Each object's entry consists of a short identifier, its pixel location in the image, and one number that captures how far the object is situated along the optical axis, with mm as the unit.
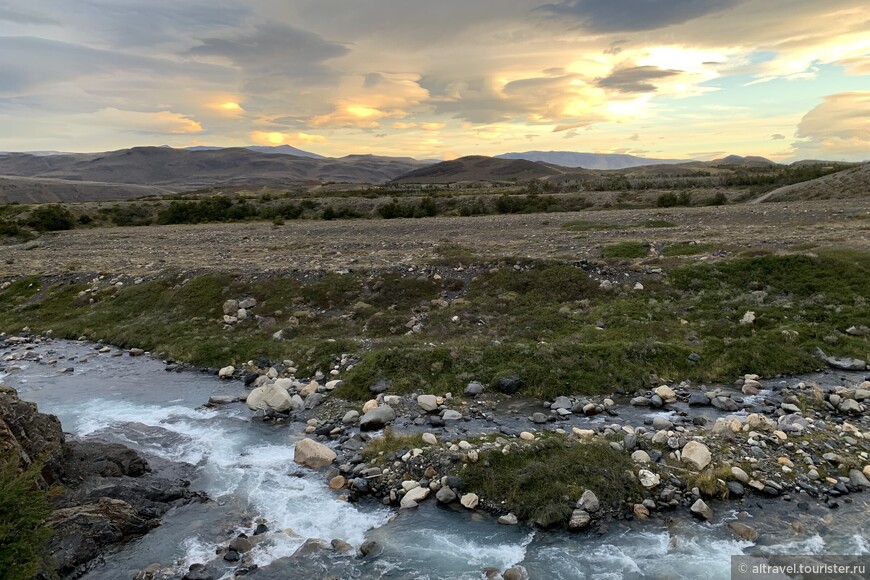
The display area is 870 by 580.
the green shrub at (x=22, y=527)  8320
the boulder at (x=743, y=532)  10141
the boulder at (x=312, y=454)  13836
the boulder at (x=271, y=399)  17172
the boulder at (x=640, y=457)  12383
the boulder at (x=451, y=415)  15672
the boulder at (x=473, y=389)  17172
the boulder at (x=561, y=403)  15977
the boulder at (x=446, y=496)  11945
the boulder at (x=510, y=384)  17219
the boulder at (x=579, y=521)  10836
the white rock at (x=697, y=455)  12092
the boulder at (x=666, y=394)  16106
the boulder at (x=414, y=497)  11945
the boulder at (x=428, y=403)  16328
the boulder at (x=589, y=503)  11203
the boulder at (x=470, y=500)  11758
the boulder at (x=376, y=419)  15523
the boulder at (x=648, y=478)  11630
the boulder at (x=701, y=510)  10765
